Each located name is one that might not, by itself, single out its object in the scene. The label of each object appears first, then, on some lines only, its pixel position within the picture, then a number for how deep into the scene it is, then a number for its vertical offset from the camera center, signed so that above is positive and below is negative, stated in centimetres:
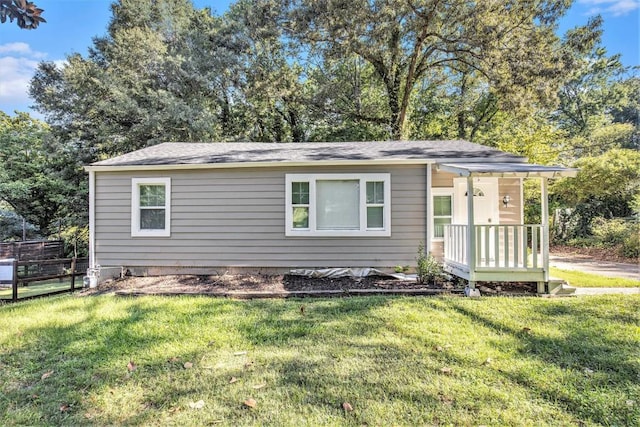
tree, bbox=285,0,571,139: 1193 +742
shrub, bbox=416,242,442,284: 644 -92
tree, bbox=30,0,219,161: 1339 +524
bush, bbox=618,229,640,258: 1011 -71
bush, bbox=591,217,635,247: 1147 -26
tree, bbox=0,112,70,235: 1493 +195
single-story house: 714 +30
